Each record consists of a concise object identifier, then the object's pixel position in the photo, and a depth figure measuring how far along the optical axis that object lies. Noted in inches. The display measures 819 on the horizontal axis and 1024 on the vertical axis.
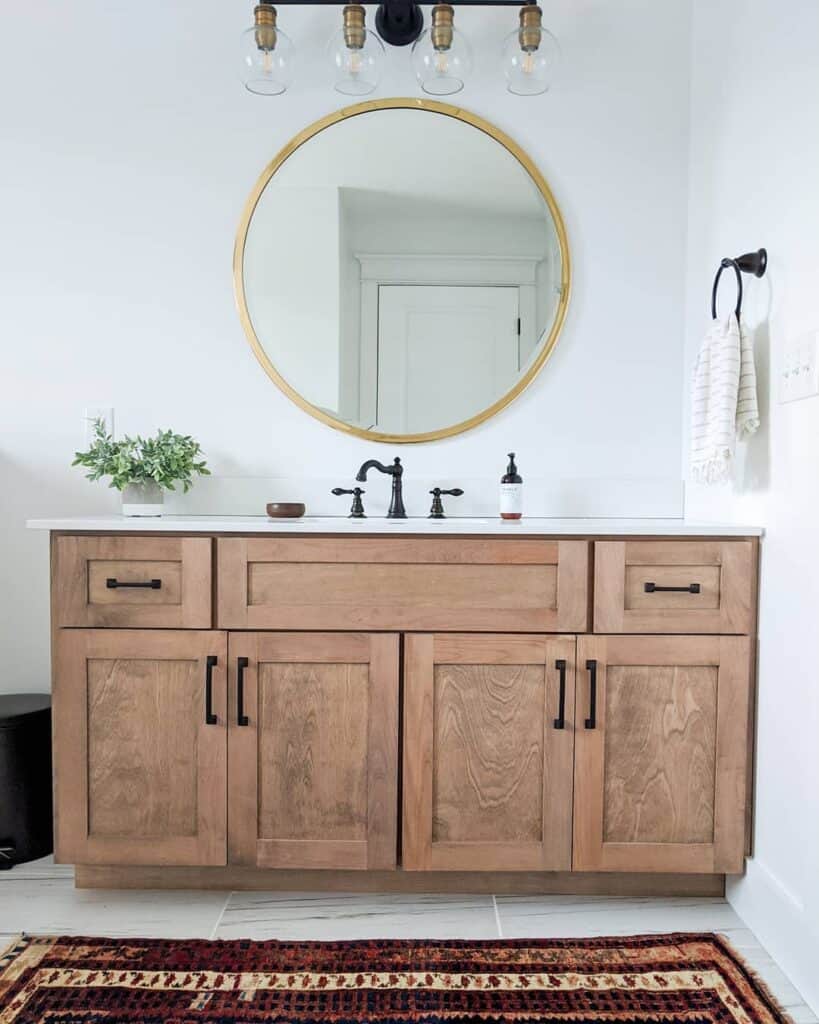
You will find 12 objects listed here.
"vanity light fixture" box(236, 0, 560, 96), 81.0
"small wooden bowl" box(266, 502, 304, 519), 80.0
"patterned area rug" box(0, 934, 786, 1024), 57.1
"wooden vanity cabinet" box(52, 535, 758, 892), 70.2
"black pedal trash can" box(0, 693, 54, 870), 78.4
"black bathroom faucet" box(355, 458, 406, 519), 83.5
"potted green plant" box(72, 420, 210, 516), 81.6
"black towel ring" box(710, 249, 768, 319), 70.2
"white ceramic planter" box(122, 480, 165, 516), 82.7
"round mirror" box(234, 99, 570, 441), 89.6
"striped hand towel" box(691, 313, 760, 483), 69.3
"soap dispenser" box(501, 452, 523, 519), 82.4
